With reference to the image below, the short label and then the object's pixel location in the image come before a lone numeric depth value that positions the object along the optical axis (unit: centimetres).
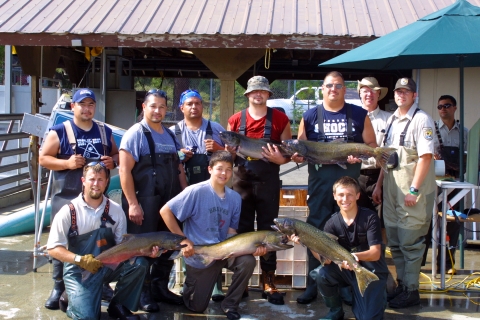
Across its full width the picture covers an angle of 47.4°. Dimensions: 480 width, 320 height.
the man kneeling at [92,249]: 443
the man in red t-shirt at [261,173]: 514
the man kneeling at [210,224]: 481
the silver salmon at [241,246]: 464
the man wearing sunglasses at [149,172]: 486
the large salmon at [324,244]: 428
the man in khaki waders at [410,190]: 508
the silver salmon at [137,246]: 445
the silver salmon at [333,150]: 484
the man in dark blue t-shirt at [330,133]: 504
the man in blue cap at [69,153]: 500
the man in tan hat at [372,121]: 591
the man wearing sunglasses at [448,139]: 661
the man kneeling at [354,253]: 454
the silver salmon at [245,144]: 489
